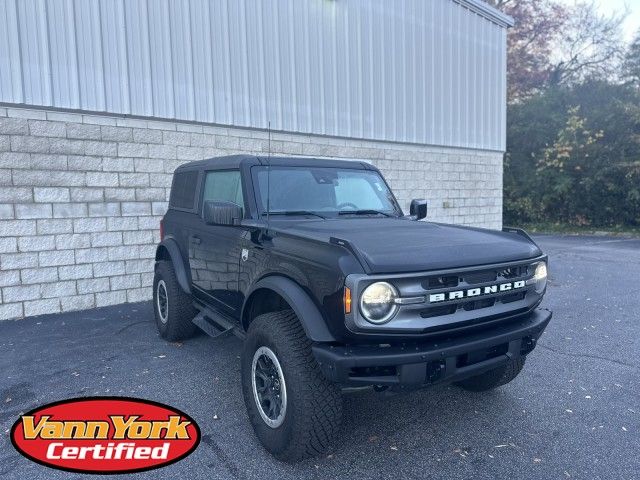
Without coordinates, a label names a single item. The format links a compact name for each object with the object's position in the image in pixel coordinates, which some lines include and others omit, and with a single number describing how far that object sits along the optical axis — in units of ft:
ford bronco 8.55
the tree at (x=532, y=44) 85.76
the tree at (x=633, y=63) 62.54
